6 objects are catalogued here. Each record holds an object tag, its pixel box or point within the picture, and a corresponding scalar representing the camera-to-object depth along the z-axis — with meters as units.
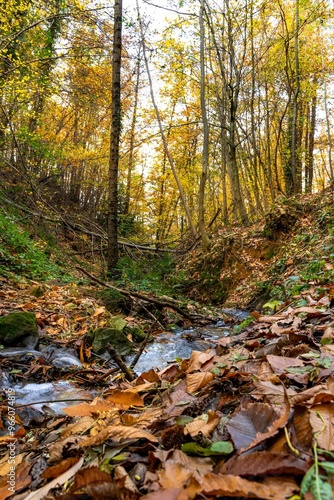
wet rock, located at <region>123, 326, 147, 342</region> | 4.81
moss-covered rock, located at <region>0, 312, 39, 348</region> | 3.80
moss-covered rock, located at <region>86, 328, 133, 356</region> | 4.17
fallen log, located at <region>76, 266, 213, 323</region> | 5.95
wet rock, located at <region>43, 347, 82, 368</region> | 3.58
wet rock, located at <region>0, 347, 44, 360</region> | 3.54
